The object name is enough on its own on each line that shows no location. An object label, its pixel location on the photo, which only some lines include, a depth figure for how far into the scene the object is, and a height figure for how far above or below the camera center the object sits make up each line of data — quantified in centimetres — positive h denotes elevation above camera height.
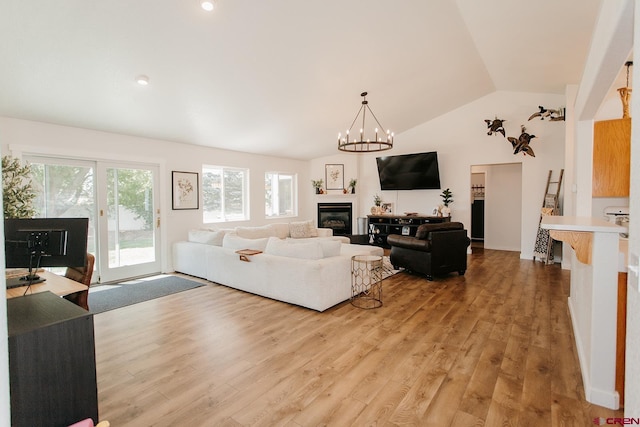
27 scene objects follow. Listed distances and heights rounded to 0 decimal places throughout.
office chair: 263 -60
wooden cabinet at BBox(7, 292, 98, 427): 132 -70
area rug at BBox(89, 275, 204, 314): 399 -120
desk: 210 -56
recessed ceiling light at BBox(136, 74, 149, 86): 363 +149
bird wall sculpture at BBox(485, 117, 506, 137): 639 +160
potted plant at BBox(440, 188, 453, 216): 713 +10
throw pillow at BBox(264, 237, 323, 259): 385 -55
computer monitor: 213 -25
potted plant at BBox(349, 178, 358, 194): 841 +56
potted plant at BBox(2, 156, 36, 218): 298 +12
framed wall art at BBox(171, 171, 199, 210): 573 +31
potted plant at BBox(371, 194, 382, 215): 806 -3
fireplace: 855 -32
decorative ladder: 590 -17
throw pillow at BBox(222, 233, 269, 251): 451 -55
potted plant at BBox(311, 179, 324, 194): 860 +56
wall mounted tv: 732 +80
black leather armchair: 484 -72
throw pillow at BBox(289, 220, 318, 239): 680 -53
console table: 725 -48
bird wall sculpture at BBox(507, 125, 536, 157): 618 +121
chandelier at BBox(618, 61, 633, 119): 340 +116
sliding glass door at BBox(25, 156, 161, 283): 439 +3
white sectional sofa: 367 -81
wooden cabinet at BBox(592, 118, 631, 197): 333 +49
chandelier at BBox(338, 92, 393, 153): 479 +162
